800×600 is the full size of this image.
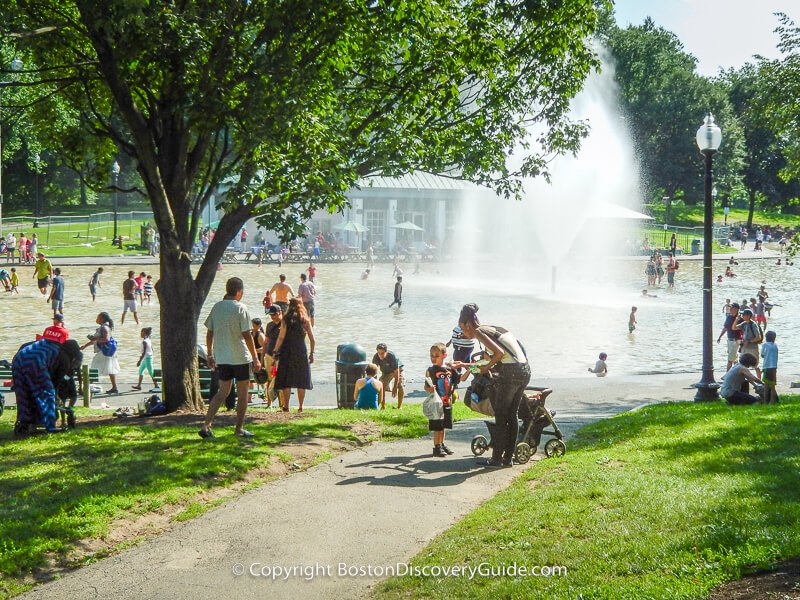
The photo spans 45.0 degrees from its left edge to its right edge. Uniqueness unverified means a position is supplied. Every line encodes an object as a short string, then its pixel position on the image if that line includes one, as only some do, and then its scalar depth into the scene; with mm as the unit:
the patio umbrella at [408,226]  65644
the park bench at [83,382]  16406
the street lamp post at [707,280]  15016
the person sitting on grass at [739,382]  14039
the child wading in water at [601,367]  21422
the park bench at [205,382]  14828
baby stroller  9688
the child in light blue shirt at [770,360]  16297
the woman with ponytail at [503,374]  9180
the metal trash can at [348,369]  15070
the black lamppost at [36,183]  63662
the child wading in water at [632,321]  29191
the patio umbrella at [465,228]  65938
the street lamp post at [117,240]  58938
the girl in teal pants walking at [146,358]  18948
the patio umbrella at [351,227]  62091
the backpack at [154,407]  12898
